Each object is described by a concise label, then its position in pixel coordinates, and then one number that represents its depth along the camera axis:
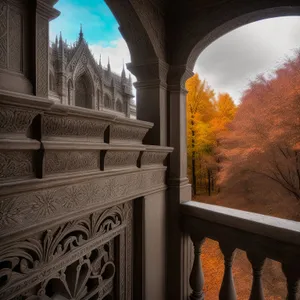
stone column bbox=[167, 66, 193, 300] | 1.99
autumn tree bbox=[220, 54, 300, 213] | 5.28
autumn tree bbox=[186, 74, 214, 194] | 9.88
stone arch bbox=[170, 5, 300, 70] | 1.66
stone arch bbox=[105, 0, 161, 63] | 1.70
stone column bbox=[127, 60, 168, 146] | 1.95
